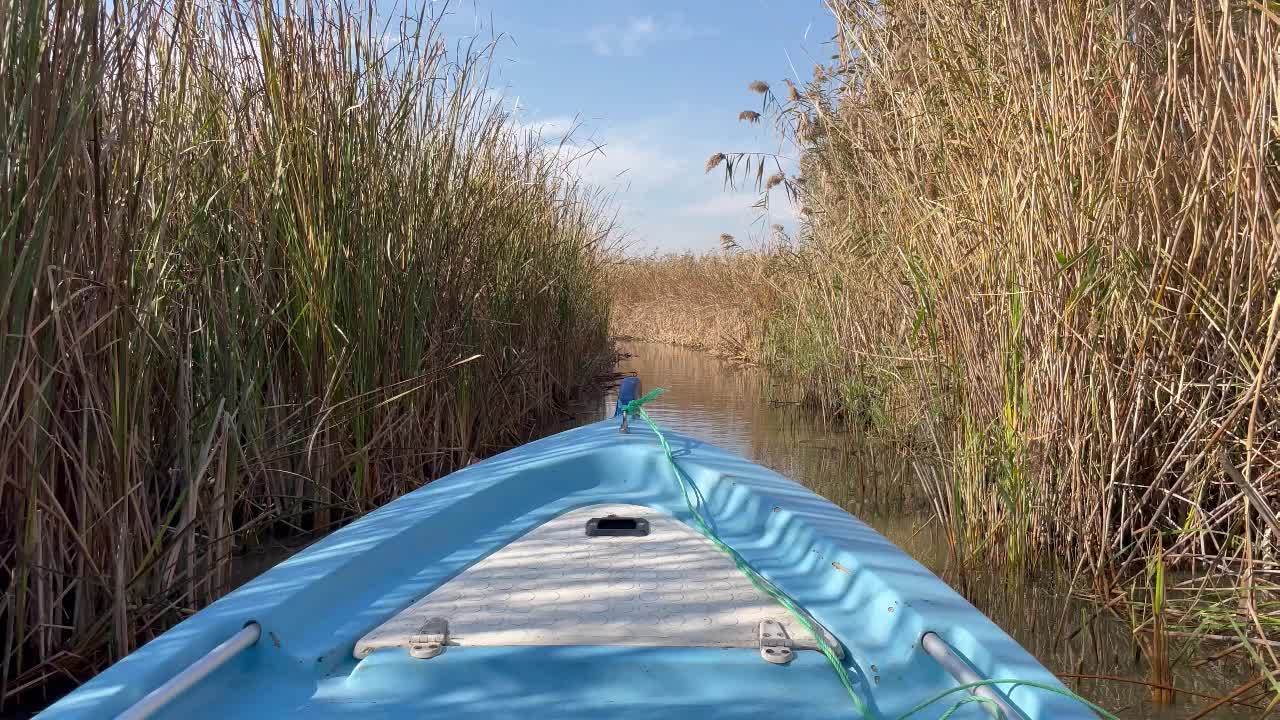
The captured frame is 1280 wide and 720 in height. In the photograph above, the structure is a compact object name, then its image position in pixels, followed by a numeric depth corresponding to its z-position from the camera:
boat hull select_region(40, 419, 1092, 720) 1.15
